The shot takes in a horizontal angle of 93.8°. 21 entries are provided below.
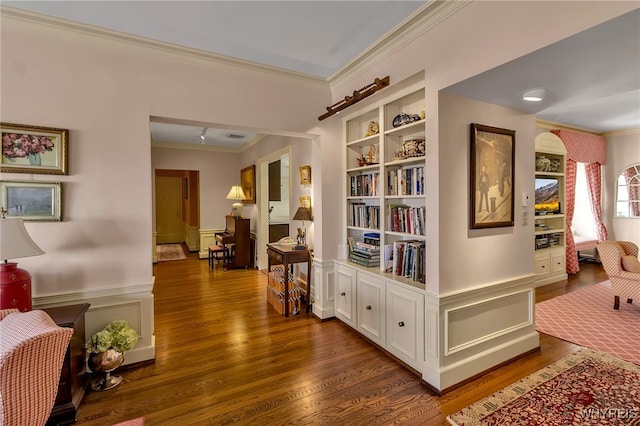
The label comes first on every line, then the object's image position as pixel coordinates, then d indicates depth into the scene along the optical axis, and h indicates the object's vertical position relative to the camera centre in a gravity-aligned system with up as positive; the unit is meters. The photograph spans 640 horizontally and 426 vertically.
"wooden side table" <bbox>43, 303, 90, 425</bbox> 1.91 -1.07
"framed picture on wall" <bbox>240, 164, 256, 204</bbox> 6.39 +0.62
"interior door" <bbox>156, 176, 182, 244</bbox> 10.04 +0.08
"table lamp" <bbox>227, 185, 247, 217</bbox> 6.38 +0.31
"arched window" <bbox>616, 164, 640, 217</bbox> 5.77 +0.28
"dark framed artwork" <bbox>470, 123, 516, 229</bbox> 2.40 +0.27
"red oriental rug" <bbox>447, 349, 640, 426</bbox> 1.90 -1.33
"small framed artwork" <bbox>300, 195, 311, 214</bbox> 4.24 +0.13
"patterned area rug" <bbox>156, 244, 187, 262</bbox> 7.62 -1.15
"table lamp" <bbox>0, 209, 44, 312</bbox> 1.84 -0.34
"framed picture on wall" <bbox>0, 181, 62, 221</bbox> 2.18 +0.10
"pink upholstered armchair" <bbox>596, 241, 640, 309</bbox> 3.62 -0.79
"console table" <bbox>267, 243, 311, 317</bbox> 3.68 -0.61
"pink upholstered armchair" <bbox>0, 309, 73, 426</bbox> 1.25 -0.69
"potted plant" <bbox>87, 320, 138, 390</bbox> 2.27 -1.06
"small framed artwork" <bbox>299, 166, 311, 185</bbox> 4.23 +0.51
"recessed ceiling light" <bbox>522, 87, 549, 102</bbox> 2.20 +0.86
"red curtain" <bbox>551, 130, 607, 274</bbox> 5.39 +0.75
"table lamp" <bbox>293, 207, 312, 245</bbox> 3.90 -0.05
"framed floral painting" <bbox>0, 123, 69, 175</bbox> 2.18 +0.48
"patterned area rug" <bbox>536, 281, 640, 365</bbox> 2.88 -1.30
